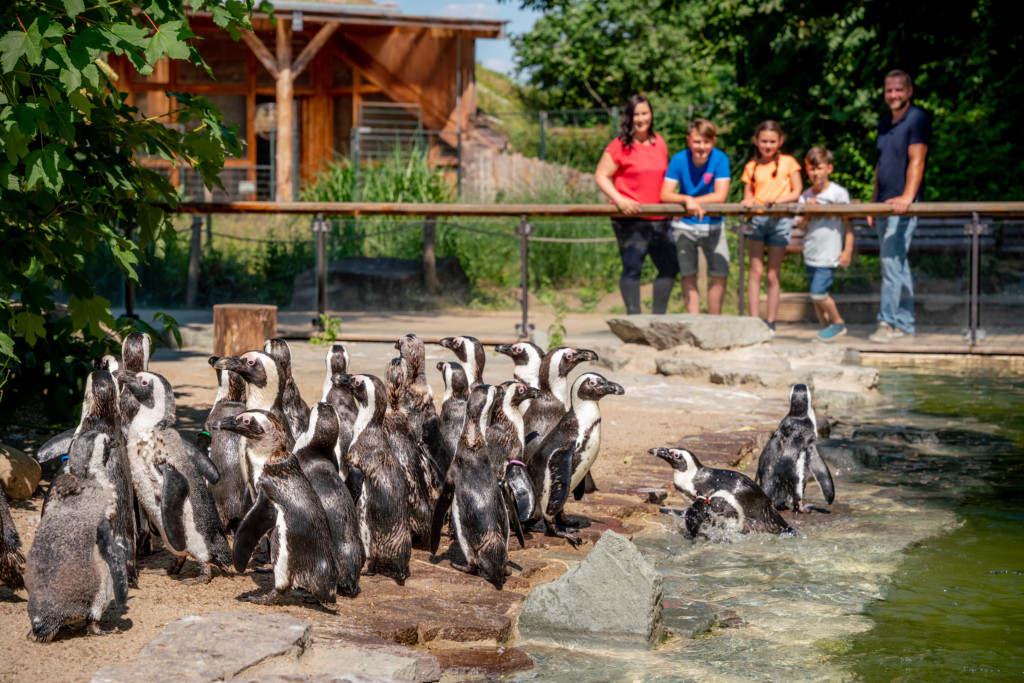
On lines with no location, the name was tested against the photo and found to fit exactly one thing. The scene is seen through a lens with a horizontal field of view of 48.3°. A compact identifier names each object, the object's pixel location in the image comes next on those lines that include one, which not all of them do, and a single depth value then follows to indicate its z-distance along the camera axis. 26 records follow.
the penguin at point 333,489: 4.52
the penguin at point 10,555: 4.28
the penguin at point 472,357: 6.44
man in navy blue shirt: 10.95
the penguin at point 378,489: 4.77
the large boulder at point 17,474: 5.51
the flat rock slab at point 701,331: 10.55
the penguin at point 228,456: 5.18
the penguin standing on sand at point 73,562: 3.87
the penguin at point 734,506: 5.83
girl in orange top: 11.17
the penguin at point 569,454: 5.51
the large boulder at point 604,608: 4.41
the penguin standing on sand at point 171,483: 4.61
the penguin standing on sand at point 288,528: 4.30
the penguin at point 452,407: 5.91
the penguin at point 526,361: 6.36
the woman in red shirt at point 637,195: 10.95
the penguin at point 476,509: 4.79
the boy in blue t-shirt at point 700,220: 11.09
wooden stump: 10.06
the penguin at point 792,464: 6.33
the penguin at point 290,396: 5.91
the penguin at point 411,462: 5.21
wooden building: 22.09
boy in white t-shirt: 11.17
